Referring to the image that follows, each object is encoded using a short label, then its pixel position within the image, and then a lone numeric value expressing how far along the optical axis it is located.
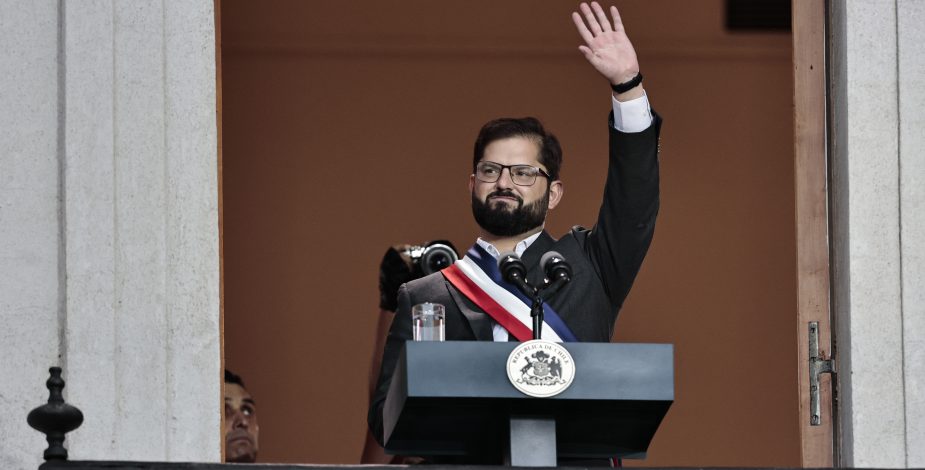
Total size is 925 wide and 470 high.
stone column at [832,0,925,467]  11.47
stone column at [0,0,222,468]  11.34
